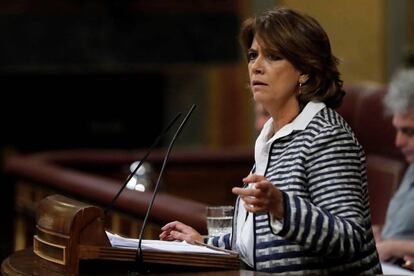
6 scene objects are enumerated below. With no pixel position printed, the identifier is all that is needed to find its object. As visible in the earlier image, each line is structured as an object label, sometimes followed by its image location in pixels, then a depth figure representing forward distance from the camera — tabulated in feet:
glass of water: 19.62
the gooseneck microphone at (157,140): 17.09
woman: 15.57
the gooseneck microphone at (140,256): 16.08
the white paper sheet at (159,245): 16.37
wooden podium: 16.03
